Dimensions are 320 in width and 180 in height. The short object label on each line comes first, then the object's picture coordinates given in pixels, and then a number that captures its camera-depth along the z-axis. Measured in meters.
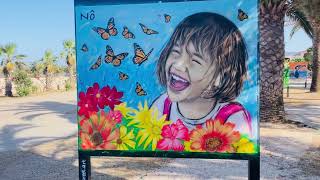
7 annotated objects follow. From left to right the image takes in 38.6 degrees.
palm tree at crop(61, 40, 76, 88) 48.69
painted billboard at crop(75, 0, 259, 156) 4.39
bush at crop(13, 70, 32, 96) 36.22
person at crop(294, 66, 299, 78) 47.41
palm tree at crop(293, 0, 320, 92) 21.43
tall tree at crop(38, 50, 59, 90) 44.72
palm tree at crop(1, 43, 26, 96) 35.48
